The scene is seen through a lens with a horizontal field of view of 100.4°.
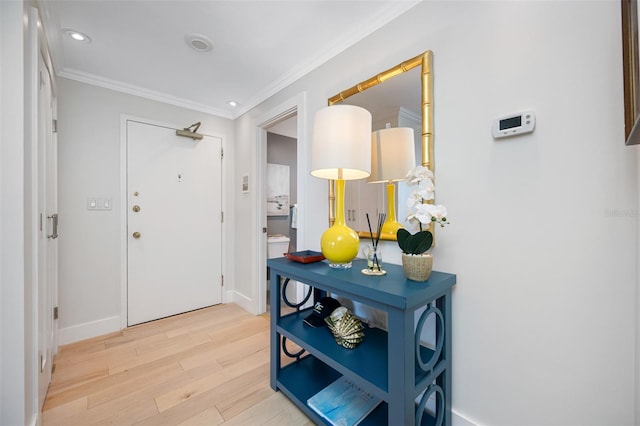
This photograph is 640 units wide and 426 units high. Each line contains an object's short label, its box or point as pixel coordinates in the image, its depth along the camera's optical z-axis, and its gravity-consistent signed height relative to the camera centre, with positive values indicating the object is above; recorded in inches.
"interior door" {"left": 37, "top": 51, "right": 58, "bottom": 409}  55.5 -4.1
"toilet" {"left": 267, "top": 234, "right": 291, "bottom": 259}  124.2 -15.9
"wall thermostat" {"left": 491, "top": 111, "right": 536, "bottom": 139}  42.0 +14.4
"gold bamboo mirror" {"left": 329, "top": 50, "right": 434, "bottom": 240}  54.4 +22.9
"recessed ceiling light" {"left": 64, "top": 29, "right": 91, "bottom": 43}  70.3 +47.8
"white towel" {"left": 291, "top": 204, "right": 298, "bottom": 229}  149.6 -2.3
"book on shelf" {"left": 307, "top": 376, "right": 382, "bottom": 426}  52.1 -40.0
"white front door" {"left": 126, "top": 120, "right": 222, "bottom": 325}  102.3 -3.7
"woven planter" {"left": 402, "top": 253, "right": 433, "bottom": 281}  46.4 -9.5
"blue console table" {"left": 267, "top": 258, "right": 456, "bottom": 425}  40.1 -26.9
